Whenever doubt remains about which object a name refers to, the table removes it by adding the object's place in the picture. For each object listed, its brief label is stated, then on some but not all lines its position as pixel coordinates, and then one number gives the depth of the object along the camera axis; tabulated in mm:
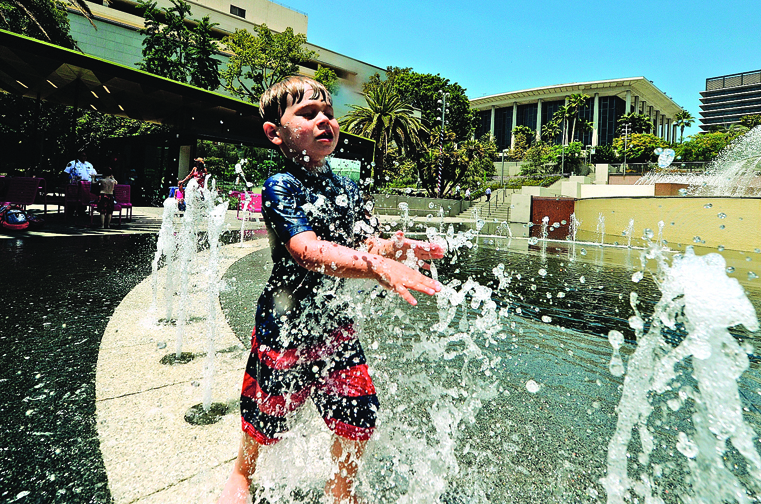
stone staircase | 28956
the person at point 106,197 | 10141
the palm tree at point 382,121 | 32656
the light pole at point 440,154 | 32812
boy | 1302
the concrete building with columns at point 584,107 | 76750
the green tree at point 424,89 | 49156
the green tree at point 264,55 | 31422
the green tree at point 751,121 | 59481
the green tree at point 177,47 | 30766
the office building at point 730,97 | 156250
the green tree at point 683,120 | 67375
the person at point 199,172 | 11281
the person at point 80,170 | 12055
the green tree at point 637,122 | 65125
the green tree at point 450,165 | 33125
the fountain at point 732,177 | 21594
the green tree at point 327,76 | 38156
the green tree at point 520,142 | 64062
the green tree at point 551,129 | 66819
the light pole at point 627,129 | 63856
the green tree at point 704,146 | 54688
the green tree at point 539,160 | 53219
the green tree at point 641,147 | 55906
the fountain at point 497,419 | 1479
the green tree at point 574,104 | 64562
